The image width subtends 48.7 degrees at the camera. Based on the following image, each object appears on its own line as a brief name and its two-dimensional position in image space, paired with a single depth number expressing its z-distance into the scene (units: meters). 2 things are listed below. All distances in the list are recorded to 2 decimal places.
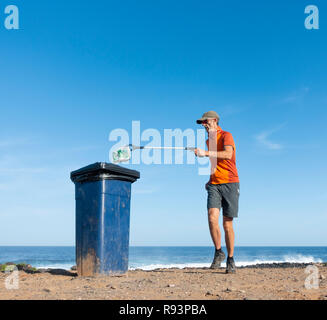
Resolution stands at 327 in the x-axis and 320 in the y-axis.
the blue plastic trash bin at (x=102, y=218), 4.60
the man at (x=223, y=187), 5.11
